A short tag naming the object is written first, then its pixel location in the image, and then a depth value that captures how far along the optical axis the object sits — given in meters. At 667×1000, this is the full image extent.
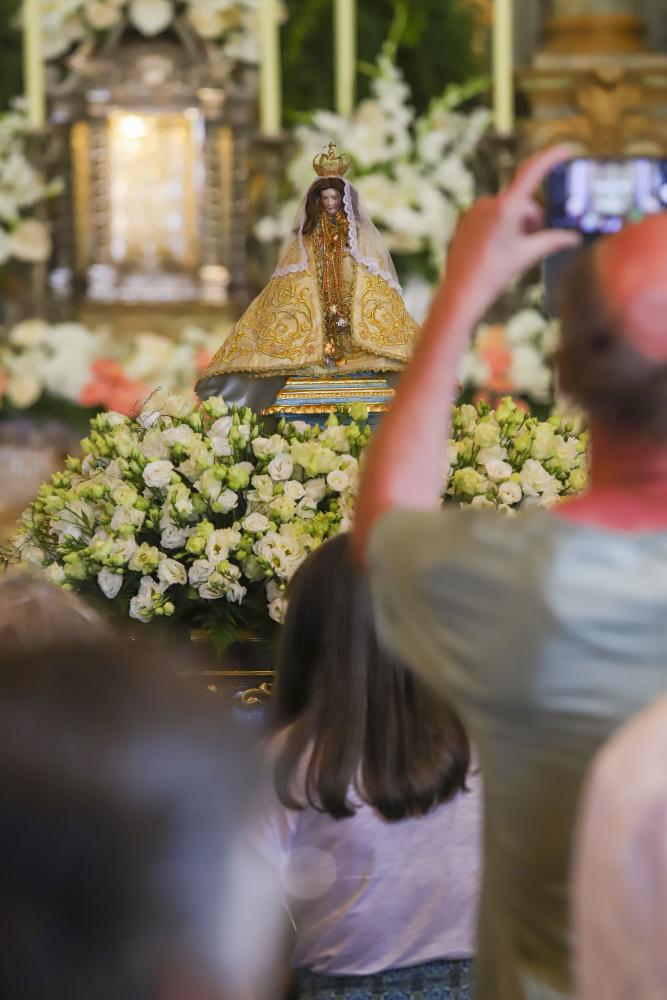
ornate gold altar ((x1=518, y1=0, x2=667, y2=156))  13.28
